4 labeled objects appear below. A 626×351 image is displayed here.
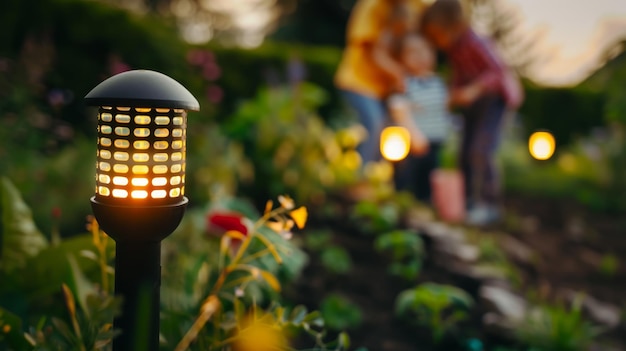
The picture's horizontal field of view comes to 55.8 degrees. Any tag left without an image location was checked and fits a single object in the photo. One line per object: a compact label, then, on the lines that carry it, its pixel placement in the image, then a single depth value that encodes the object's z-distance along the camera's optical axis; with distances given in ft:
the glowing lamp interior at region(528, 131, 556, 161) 11.83
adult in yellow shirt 15.74
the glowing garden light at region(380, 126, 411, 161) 11.66
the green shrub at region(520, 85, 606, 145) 36.78
